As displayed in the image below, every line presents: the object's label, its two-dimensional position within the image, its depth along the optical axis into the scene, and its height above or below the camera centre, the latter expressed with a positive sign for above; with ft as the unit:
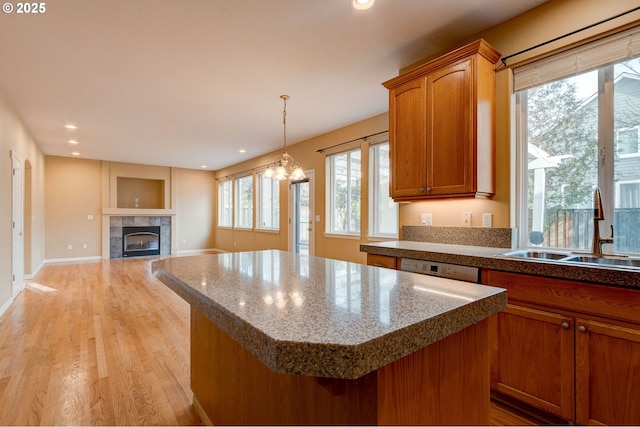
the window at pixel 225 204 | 28.96 +0.83
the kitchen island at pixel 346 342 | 2.05 -0.92
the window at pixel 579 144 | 6.10 +1.48
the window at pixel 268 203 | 22.16 +0.71
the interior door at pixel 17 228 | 13.00 -0.65
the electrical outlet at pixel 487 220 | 7.69 -0.19
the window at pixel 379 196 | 13.96 +0.76
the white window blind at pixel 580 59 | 5.90 +3.18
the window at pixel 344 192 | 15.58 +1.08
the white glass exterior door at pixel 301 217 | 18.34 -0.27
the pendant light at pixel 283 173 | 10.05 +1.33
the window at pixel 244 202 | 25.57 +0.94
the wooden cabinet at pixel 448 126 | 7.21 +2.17
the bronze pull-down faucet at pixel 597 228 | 5.93 -0.31
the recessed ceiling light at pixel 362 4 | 6.57 +4.46
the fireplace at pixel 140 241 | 26.61 -2.44
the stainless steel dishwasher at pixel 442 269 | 6.28 -1.24
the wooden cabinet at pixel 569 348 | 4.57 -2.24
